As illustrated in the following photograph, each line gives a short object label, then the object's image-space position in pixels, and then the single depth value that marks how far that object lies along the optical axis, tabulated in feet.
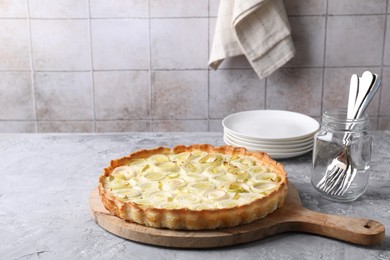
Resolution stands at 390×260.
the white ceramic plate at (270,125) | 5.56
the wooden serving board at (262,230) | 3.79
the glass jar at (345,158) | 4.47
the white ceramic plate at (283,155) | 5.30
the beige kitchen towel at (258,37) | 6.66
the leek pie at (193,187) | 3.85
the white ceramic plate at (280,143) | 5.29
